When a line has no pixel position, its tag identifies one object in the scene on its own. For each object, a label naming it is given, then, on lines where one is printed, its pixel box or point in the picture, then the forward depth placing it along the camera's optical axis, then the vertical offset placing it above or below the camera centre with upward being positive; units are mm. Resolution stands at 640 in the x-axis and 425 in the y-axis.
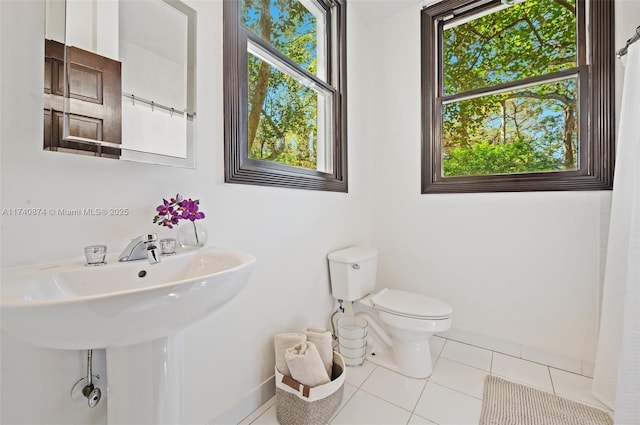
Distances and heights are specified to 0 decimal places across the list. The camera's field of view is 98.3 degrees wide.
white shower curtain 1170 -333
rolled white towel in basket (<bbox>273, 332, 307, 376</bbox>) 1276 -631
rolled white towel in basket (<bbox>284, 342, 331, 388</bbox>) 1172 -673
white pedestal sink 474 -200
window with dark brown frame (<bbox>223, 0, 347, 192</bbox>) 1234 +673
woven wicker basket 1153 -823
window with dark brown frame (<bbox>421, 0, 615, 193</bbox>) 1583 +757
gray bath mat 1267 -966
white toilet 1530 -601
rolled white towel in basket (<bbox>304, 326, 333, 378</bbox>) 1336 -660
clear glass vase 975 -93
